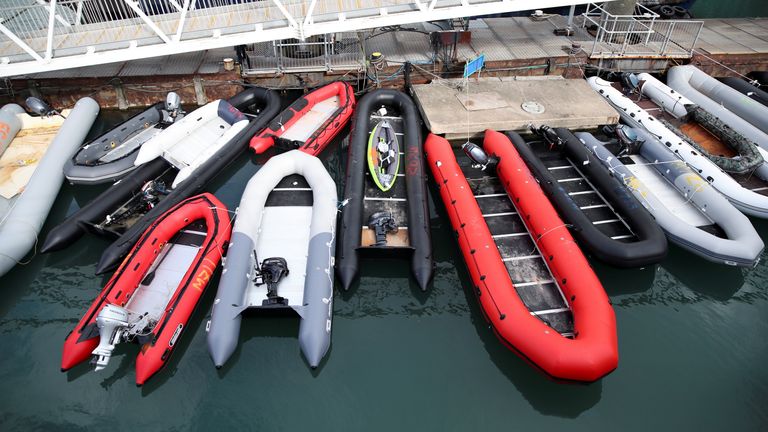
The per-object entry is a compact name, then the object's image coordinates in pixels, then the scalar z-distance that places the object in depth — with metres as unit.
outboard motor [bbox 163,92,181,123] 11.80
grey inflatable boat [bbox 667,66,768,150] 11.33
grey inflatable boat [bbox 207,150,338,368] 7.11
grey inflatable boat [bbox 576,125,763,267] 8.27
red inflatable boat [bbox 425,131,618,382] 6.55
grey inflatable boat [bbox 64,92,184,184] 10.01
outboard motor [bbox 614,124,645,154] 10.88
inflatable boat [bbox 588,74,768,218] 9.45
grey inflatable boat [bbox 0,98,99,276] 8.70
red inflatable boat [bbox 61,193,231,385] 6.82
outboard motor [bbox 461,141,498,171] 10.12
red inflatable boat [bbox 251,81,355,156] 11.19
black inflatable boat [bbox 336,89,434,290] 8.18
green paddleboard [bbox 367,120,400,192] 9.77
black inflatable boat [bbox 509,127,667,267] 8.02
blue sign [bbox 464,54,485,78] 11.77
